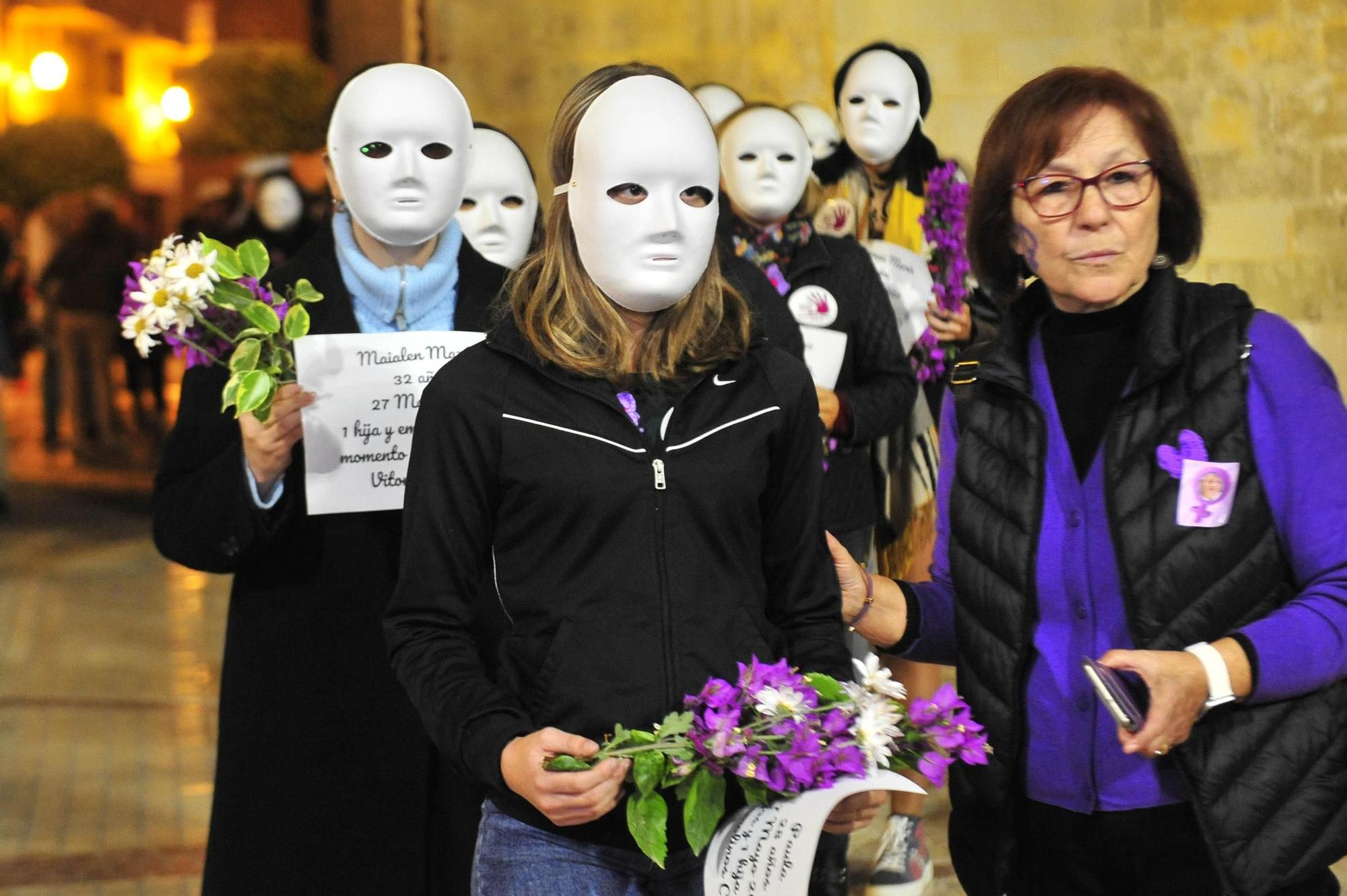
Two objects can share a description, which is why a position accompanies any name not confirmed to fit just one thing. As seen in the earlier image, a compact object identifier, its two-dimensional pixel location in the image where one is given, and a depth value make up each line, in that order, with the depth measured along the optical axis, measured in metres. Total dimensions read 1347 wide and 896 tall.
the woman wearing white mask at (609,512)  2.06
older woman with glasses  2.08
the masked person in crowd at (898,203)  4.77
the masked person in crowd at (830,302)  4.15
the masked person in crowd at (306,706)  2.87
